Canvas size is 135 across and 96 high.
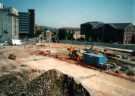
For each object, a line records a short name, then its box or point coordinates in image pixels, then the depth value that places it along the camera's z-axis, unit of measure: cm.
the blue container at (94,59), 2534
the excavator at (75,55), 3129
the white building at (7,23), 6454
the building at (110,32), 5609
